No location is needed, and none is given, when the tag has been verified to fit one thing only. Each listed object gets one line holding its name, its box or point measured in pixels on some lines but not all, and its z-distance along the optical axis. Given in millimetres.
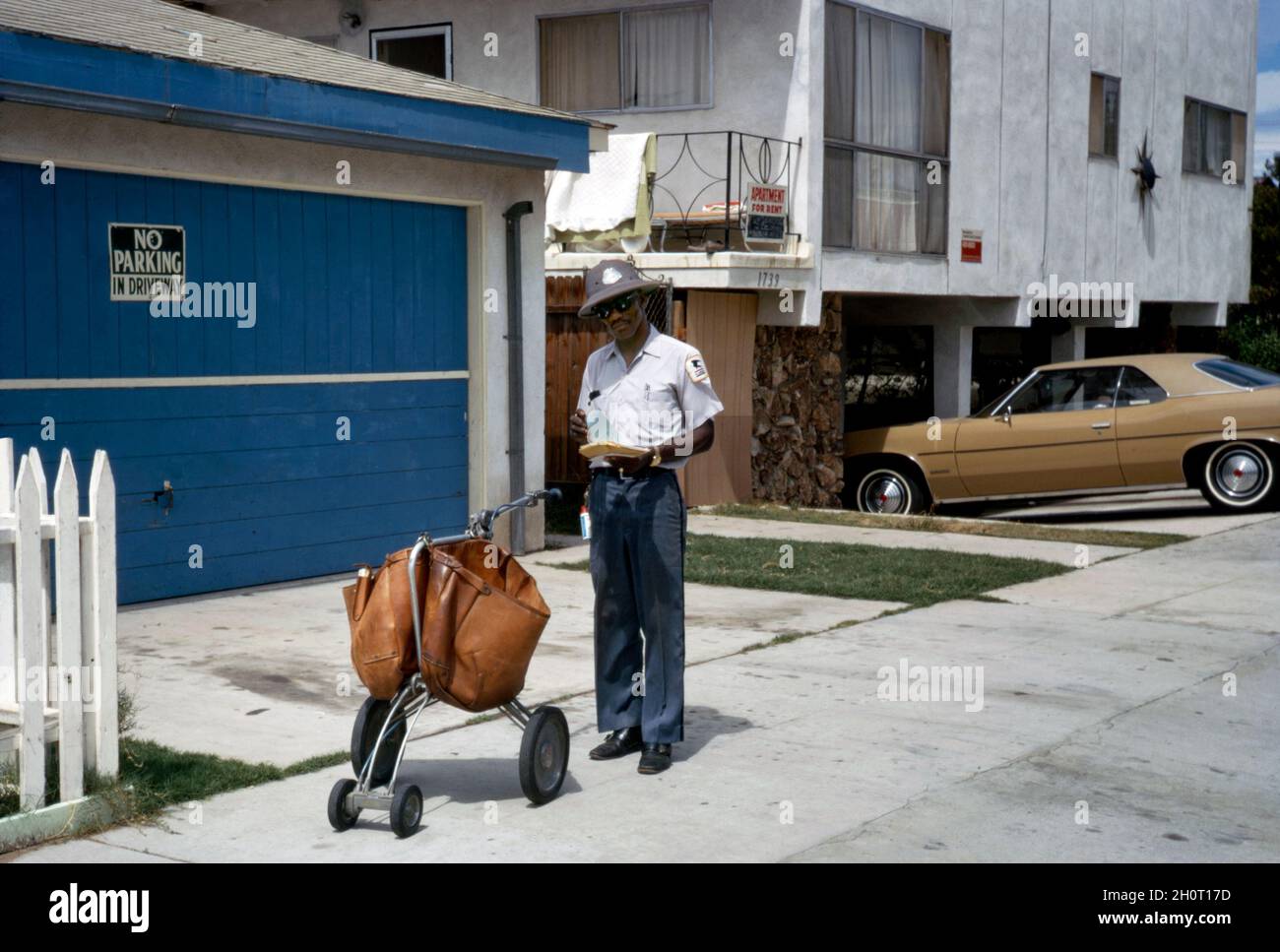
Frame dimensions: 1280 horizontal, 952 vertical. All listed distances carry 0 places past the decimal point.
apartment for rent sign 15328
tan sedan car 15273
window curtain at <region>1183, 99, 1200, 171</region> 24000
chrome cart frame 5523
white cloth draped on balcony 15016
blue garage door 9352
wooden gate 15578
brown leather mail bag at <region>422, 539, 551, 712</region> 5449
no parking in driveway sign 9656
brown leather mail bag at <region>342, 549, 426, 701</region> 5473
